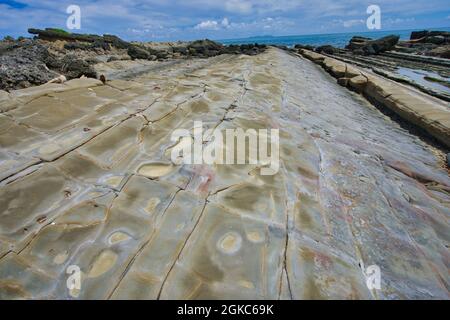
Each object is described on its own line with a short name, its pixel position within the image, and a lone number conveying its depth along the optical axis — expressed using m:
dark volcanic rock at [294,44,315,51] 26.94
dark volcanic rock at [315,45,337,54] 25.05
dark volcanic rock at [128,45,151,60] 15.32
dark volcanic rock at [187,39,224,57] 19.94
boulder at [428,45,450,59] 18.03
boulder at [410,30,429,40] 31.46
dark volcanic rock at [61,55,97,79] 5.55
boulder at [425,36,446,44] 27.03
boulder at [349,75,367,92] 9.66
